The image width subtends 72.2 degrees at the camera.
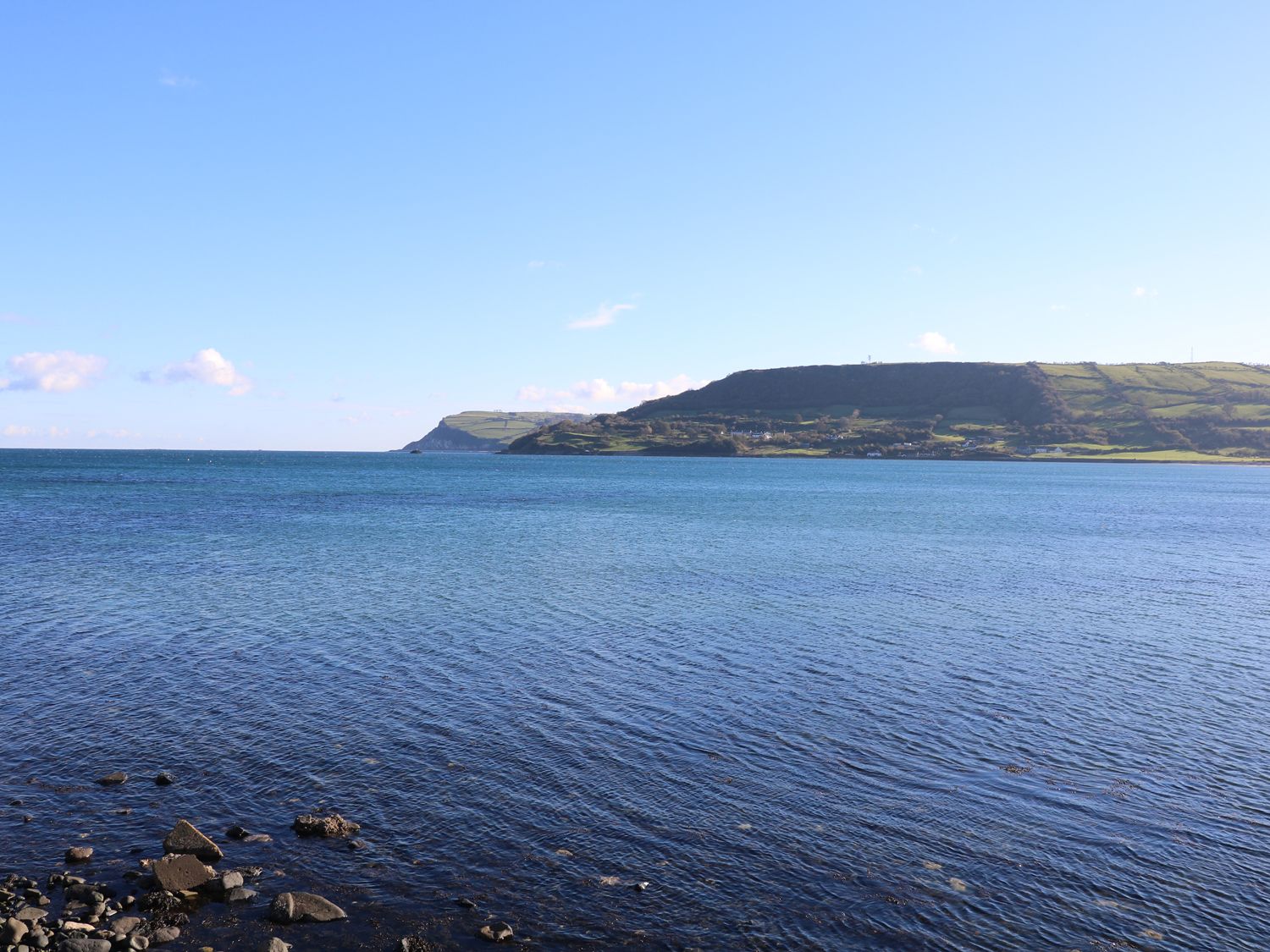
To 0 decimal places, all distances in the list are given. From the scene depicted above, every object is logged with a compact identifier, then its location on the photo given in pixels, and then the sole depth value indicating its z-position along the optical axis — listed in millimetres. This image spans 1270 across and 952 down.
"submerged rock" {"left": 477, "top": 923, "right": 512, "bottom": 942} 13609
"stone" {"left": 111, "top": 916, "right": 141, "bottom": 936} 13312
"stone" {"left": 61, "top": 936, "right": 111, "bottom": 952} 12617
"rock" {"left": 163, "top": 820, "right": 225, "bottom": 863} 15688
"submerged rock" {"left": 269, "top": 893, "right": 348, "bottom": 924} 13945
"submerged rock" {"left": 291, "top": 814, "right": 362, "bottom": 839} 16906
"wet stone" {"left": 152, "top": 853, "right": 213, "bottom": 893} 14641
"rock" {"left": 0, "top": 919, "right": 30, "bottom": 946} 12766
